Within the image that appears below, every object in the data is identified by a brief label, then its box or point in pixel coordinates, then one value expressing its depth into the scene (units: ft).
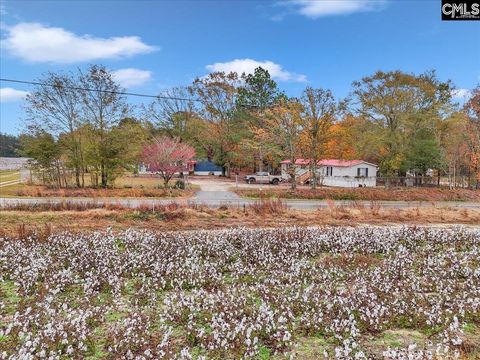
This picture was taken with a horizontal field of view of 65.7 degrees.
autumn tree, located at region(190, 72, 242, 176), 184.85
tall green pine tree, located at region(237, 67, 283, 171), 172.04
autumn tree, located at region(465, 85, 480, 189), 117.93
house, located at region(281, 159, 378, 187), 144.15
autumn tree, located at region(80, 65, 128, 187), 111.34
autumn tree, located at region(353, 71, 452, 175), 129.39
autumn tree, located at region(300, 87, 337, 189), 107.14
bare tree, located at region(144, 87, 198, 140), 187.32
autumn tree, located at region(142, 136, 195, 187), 106.11
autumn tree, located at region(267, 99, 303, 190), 108.88
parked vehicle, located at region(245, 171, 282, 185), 153.79
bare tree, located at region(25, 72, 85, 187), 112.47
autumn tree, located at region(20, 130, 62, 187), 109.81
